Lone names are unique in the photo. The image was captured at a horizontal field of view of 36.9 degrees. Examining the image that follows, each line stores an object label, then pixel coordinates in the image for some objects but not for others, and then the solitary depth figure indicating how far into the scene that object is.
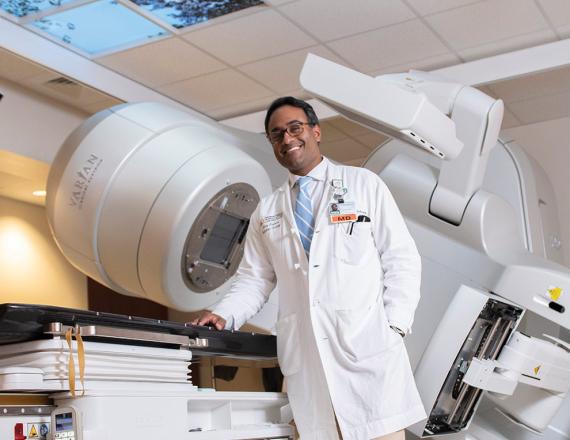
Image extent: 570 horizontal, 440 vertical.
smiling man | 1.86
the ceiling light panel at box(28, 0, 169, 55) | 3.60
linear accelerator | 2.24
